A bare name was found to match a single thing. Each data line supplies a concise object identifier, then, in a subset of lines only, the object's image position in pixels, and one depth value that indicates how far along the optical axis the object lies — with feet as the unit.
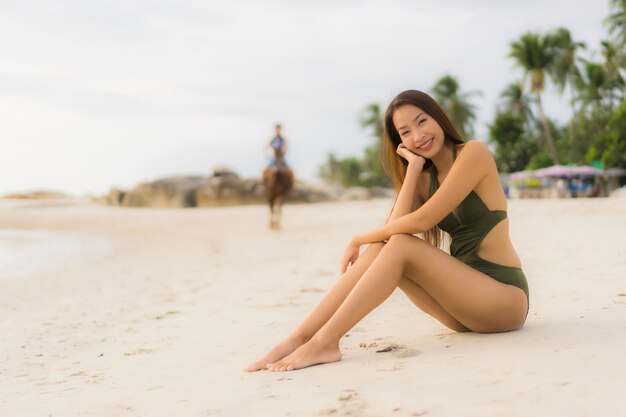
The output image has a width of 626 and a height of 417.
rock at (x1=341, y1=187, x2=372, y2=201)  97.72
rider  46.29
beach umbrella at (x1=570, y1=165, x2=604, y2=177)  92.79
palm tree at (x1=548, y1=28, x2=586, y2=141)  135.74
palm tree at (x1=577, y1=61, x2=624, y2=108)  132.87
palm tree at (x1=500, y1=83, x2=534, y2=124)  162.09
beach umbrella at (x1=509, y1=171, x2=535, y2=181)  103.32
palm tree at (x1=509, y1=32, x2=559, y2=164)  136.77
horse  48.39
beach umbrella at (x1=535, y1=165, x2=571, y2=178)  93.80
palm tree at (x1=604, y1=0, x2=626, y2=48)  106.42
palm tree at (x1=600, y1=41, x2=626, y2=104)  108.99
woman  10.09
